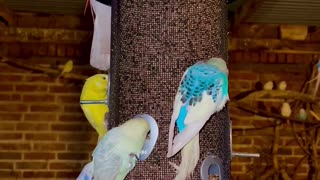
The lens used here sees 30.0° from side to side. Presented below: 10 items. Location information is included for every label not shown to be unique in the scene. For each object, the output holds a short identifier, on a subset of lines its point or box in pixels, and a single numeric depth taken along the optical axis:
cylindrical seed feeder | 0.97
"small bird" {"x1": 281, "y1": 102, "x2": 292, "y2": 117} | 3.23
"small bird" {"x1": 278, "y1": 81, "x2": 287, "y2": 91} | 3.27
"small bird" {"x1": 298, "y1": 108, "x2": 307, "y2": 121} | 3.22
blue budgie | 0.89
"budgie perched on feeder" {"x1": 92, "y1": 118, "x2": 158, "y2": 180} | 0.85
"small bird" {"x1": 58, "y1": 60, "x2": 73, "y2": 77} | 3.10
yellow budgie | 1.15
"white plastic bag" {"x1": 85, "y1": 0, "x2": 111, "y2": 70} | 1.14
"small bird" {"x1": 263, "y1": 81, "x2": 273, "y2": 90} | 3.26
